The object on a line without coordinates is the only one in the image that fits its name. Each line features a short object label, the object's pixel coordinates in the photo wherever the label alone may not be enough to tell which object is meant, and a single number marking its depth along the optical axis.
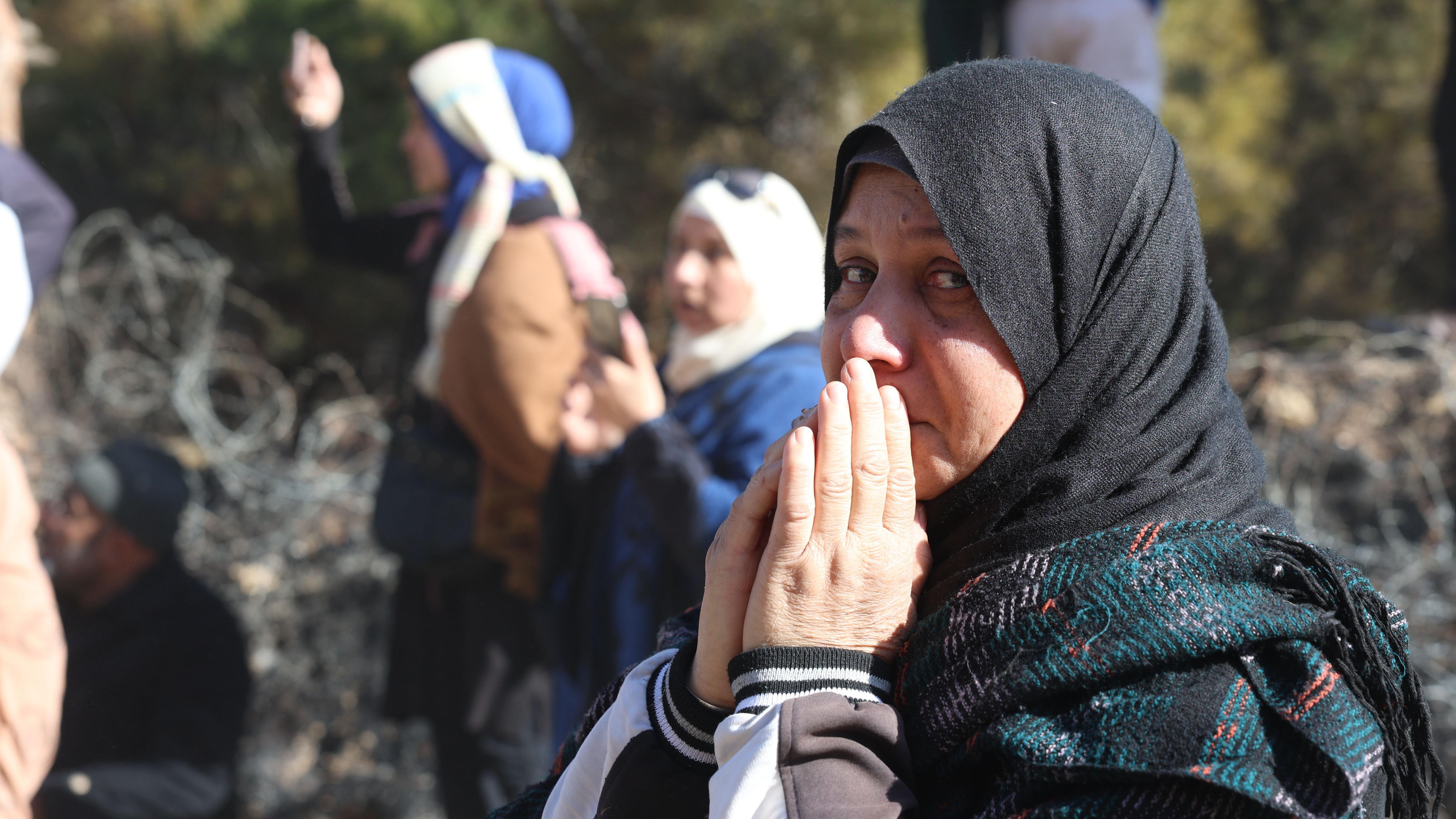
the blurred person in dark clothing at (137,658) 3.11
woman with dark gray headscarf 1.02
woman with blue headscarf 3.36
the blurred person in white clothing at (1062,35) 3.98
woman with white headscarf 2.79
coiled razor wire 4.31
